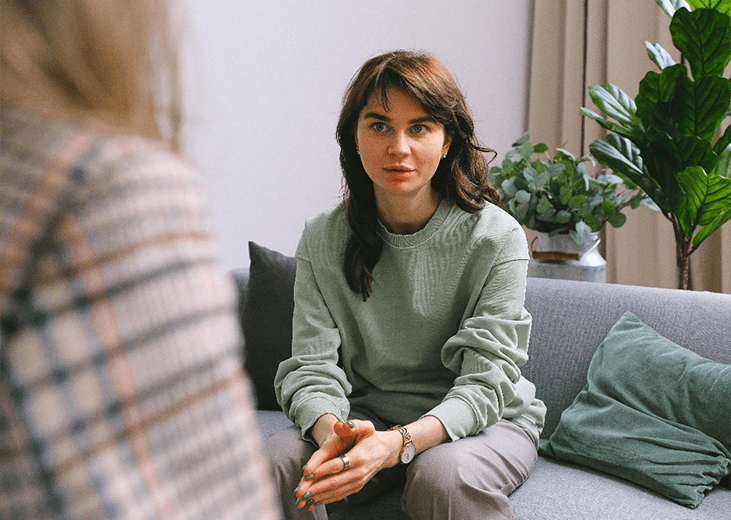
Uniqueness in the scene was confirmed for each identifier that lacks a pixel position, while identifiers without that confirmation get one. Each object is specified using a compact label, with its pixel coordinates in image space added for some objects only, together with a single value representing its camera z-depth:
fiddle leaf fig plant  1.75
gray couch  1.25
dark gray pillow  1.91
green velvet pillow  1.31
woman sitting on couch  1.21
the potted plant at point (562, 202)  1.93
